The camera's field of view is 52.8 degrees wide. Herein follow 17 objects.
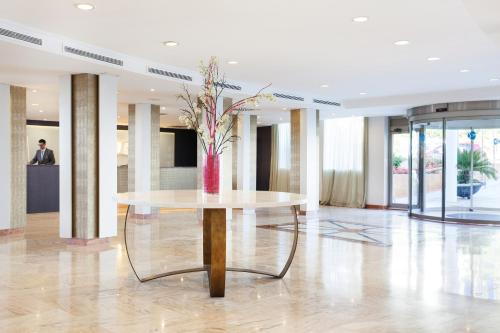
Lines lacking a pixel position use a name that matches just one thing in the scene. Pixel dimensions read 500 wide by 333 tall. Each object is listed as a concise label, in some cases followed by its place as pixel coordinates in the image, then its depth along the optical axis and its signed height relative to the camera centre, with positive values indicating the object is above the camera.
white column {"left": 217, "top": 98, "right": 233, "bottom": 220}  11.20 -0.02
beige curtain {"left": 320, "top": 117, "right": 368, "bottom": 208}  15.88 +0.02
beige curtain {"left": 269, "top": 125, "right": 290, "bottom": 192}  18.47 -0.21
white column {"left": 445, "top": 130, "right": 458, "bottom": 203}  12.27 +0.09
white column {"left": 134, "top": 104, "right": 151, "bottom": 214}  12.32 +0.32
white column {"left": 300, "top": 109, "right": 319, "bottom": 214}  13.25 +0.12
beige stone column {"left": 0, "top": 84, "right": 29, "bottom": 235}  9.39 +0.09
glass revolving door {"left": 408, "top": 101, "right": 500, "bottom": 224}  11.90 +0.04
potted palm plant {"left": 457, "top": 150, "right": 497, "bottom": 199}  11.99 -0.13
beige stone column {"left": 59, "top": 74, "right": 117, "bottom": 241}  8.23 +0.15
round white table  4.74 -0.38
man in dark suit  13.41 +0.16
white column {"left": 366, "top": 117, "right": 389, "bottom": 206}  15.45 +0.08
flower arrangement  5.63 +0.39
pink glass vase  5.66 -0.12
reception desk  12.84 -0.66
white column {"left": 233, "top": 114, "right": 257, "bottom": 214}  13.74 +0.24
